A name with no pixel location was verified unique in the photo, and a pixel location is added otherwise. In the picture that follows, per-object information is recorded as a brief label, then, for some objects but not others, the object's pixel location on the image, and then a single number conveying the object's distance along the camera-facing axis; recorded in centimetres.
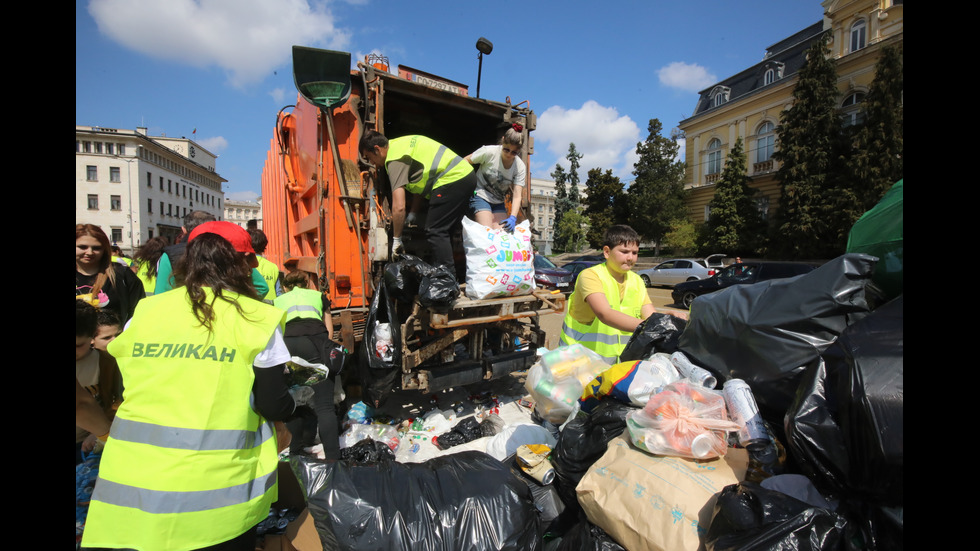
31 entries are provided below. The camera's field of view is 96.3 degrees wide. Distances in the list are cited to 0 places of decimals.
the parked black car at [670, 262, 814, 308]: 1060
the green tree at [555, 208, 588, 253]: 3475
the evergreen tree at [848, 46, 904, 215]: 1689
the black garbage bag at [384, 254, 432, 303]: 320
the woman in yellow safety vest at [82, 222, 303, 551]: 130
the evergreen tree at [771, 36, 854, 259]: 1811
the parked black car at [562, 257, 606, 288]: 1491
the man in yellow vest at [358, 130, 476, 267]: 345
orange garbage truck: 339
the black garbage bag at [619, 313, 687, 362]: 219
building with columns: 1950
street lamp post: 455
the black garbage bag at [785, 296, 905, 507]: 108
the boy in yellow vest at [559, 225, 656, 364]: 267
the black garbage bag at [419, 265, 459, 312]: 303
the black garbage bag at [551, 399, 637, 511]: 168
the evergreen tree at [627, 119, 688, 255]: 2527
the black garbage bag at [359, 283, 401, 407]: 324
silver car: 1560
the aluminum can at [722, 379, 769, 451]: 148
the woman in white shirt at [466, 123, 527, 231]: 389
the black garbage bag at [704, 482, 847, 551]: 106
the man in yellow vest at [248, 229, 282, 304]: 343
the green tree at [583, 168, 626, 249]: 2847
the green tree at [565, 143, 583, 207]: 4056
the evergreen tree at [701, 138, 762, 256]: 2108
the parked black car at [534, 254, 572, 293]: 1048
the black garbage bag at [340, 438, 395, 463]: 265
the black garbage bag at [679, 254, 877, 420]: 145
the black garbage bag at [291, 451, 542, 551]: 154
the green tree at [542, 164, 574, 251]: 3775
